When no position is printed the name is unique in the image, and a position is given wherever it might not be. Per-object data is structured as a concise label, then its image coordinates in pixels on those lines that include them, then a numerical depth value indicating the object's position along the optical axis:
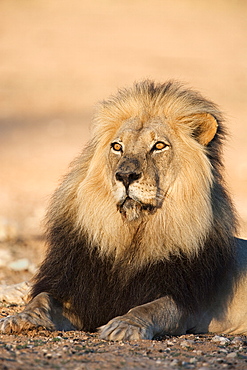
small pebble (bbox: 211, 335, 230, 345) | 8.50
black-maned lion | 9.00
